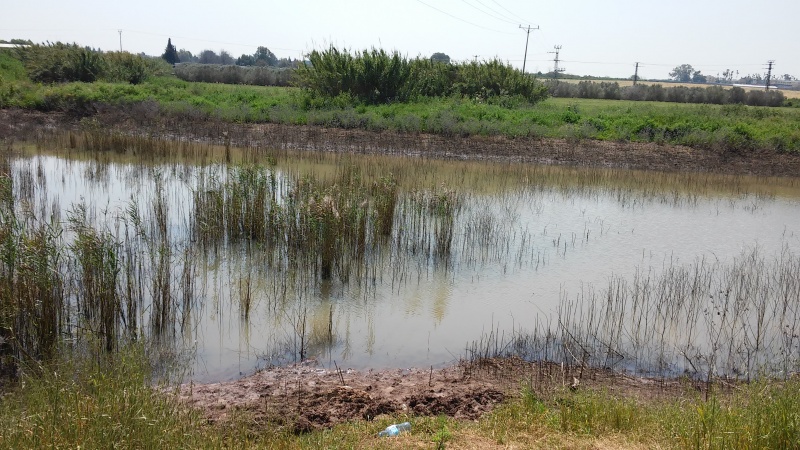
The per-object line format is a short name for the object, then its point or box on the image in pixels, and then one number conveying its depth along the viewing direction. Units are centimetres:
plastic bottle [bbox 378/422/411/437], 463
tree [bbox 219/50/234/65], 11229
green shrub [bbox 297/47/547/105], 3016
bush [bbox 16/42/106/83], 3189
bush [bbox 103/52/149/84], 3334
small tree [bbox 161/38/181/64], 7721
